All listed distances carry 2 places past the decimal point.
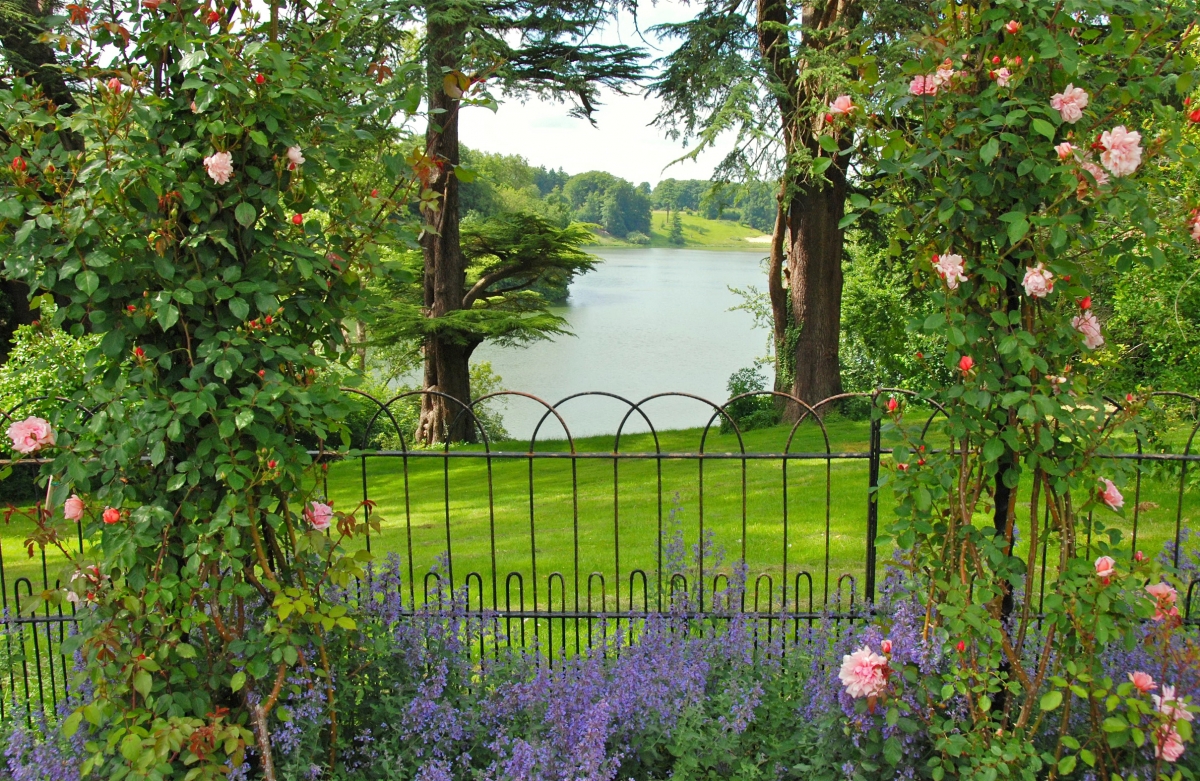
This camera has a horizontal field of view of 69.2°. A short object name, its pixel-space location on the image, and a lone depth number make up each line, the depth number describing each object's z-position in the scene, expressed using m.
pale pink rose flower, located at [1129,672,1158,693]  2.33
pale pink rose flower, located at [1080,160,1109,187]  2.29
